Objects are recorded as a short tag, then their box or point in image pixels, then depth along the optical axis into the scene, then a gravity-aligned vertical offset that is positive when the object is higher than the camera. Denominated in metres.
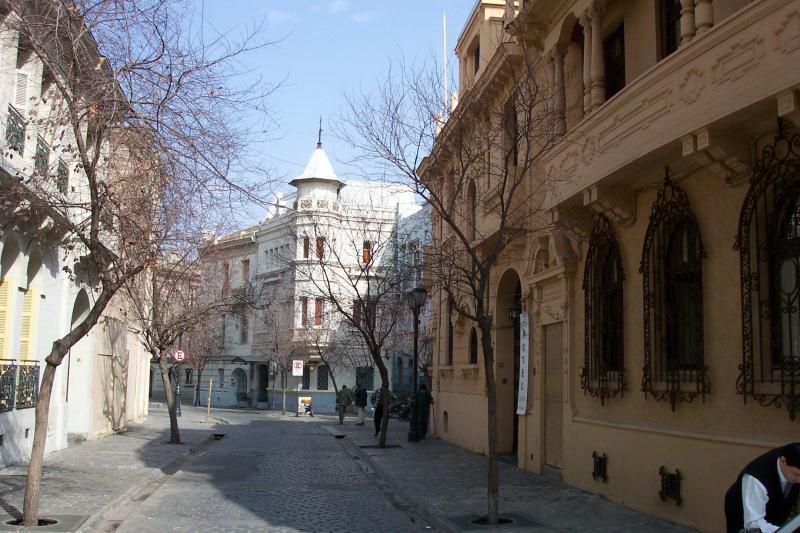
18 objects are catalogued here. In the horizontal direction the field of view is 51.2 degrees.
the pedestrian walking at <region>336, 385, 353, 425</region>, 39.75 -1.98
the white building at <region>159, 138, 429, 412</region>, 54.09 +1.90
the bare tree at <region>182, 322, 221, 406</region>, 54.37 +0.63
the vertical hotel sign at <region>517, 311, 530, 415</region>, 17.88 -0.16
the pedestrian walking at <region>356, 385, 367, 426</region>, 38.16 -1.92
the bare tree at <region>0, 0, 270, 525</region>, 11.12 +3.18
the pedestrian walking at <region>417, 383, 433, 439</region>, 26.89 -1.49
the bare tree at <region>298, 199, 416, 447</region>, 25.53 +3.07
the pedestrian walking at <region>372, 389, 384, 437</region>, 28.53 -1.88
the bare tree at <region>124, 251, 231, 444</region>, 23.12 +1.55
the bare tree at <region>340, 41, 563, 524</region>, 12.52 +4.09
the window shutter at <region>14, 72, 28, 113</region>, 15.97 +5.10
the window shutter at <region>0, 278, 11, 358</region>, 16.64 +0.81
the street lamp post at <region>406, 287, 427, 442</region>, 24.84 -0.12
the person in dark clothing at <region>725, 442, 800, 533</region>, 5.18 -0.79
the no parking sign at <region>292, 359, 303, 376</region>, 45.88 -0.41
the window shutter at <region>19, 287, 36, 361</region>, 18.22 +0.67
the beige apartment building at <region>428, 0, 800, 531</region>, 9.23 +1.62
